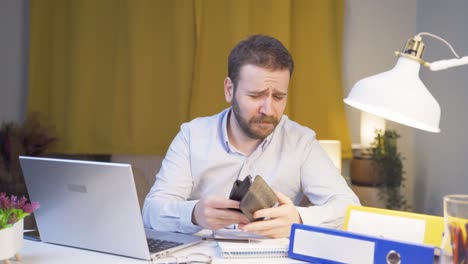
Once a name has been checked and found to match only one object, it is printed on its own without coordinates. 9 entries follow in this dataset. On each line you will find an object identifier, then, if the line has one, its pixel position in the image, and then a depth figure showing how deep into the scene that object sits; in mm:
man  1651
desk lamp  990
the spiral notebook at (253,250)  1237
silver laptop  1163
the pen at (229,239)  1345
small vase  1130
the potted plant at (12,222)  1134
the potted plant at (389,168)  3371
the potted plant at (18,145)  2889
